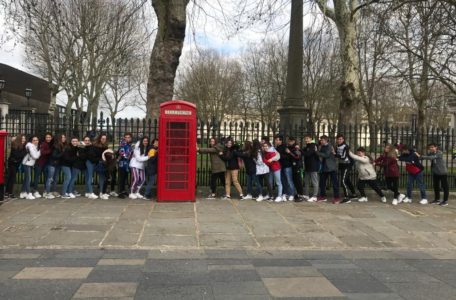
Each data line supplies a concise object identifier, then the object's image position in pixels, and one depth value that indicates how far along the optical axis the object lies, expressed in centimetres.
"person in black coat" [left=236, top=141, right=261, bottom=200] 1147
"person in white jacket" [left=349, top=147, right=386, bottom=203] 1137
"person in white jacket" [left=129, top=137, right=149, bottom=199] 1118
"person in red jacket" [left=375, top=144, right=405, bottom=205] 1155
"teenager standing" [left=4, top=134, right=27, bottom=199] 1095
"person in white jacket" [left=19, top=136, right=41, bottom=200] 1090
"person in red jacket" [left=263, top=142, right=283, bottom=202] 1142
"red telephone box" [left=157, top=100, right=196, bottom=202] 1062
